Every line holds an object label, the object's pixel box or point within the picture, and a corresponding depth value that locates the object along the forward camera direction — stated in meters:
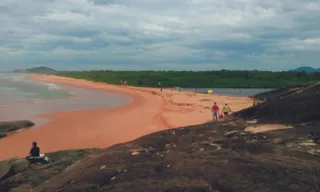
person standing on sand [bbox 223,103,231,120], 23.92
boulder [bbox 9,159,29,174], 12.38
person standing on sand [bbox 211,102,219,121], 25.40
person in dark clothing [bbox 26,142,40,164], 14.50
